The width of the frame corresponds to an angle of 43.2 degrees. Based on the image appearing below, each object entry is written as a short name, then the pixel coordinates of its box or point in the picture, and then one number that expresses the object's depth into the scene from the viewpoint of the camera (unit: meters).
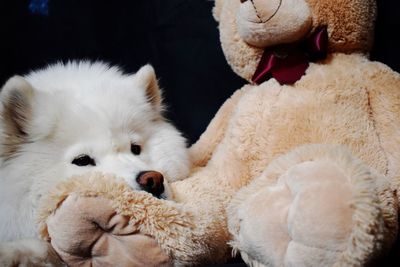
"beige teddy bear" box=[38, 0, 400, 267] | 0.89
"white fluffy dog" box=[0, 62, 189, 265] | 1.17
